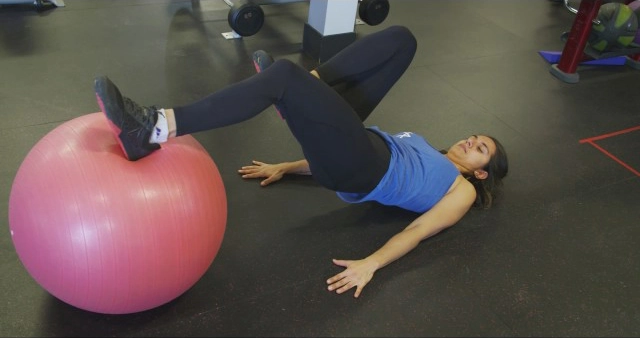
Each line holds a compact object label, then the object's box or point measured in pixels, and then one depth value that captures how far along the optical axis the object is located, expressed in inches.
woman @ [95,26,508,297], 48.6
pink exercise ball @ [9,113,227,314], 43.4
